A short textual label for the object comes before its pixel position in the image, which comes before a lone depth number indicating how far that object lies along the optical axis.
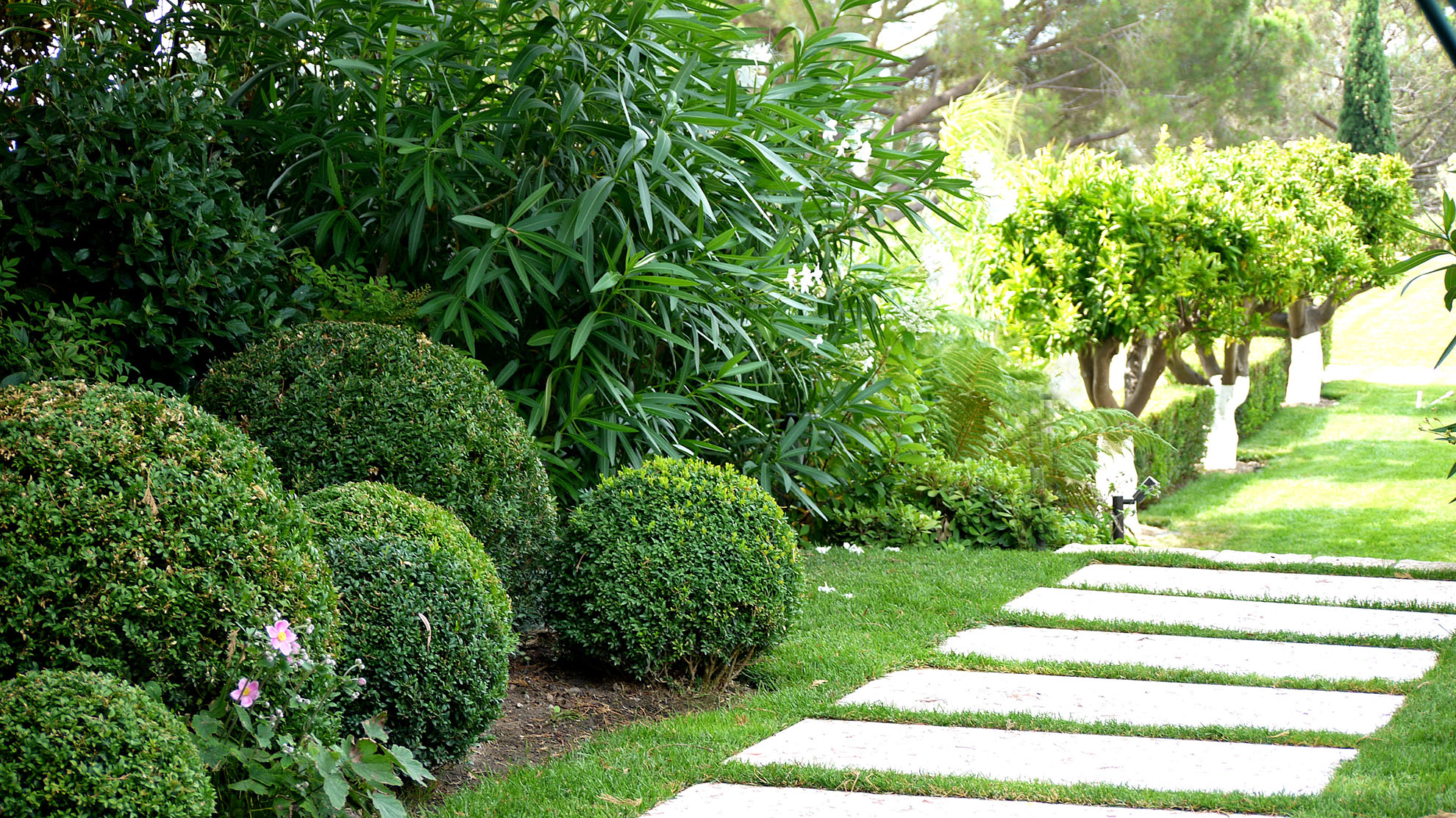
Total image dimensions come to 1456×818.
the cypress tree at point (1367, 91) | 21.53
